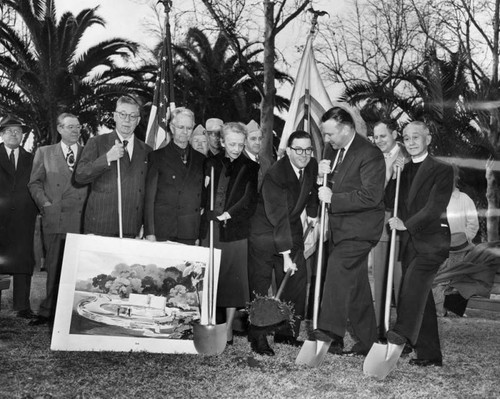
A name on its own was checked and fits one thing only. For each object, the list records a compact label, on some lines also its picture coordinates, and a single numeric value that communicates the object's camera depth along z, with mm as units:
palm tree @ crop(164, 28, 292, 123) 23266
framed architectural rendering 5797
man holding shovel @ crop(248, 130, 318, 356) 6098
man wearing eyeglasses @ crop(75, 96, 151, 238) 6320
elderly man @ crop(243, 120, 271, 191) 7059
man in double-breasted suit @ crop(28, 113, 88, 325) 7375
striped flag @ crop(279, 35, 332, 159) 8703
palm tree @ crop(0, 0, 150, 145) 19375
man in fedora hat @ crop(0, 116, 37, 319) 8047
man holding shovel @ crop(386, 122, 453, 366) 5688
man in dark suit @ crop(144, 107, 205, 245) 6414
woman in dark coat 6348
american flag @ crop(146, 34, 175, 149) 9609
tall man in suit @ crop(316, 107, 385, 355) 5645
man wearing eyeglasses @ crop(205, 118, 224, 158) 7664
